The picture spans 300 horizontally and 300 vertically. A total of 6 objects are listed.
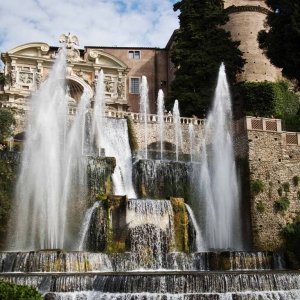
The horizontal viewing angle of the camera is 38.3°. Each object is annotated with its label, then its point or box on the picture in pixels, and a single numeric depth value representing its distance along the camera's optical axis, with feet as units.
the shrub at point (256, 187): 60.90
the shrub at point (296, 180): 63.04
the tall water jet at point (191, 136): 76.68
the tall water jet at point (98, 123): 72.45
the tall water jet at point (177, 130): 76.56
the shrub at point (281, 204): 60.83
